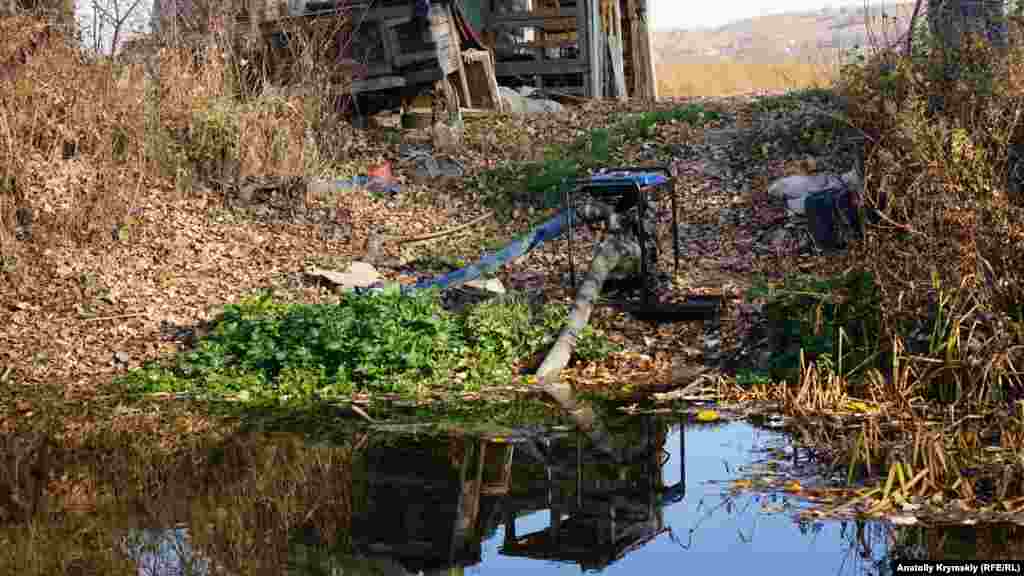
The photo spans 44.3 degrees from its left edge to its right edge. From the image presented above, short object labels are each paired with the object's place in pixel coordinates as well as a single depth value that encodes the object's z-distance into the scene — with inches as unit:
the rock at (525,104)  729.6
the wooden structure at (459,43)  623.8
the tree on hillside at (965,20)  518.6
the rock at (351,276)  457.1
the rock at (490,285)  424.3
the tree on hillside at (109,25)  500.1
